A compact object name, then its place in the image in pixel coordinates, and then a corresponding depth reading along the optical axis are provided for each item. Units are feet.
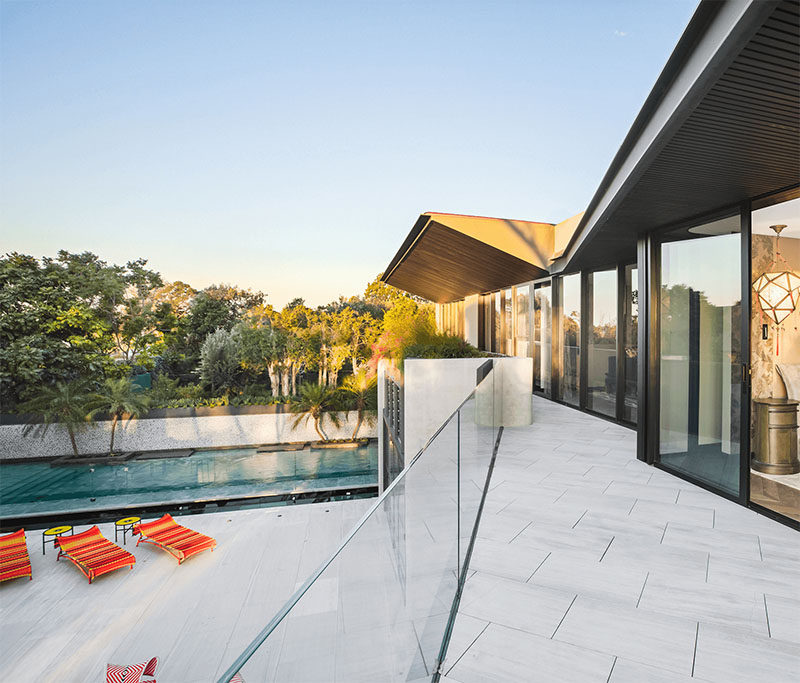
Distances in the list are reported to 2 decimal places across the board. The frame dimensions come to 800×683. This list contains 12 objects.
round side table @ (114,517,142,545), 36.73
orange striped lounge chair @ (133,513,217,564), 32.91
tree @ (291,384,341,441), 61.36
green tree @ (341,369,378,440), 61.62
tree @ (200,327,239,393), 75.41
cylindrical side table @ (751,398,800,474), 14.17
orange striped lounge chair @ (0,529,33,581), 29.65
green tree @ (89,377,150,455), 58.80
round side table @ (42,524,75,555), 35.17
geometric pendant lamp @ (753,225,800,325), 14.10
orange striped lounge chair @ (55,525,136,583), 30.30
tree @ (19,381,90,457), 57.72
